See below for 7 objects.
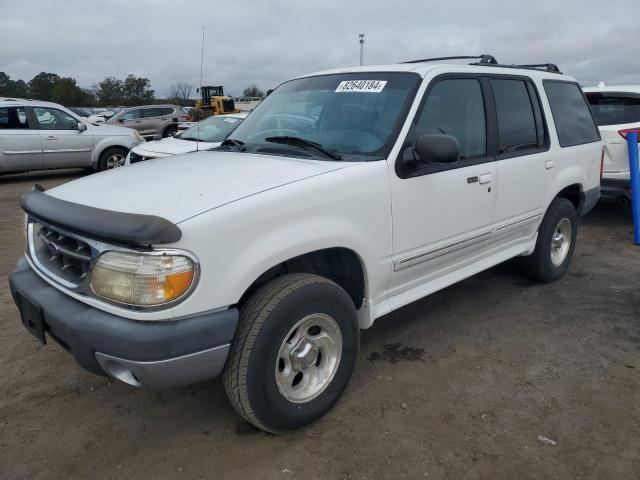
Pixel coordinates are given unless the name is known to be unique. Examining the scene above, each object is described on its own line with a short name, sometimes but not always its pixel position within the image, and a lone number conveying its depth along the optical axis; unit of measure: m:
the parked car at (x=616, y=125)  6.64
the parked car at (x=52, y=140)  10.73
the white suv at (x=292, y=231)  2.21
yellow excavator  25.78
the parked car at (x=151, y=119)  19.34
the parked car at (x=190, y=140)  8.32
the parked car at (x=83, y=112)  27.89
